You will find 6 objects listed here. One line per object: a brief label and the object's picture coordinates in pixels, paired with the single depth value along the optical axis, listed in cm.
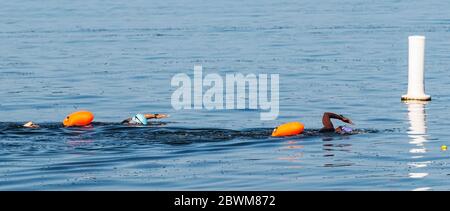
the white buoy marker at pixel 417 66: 3550
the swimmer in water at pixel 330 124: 2844
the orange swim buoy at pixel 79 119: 2970
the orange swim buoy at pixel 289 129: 2784
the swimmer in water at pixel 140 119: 2998
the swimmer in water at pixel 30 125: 2923
